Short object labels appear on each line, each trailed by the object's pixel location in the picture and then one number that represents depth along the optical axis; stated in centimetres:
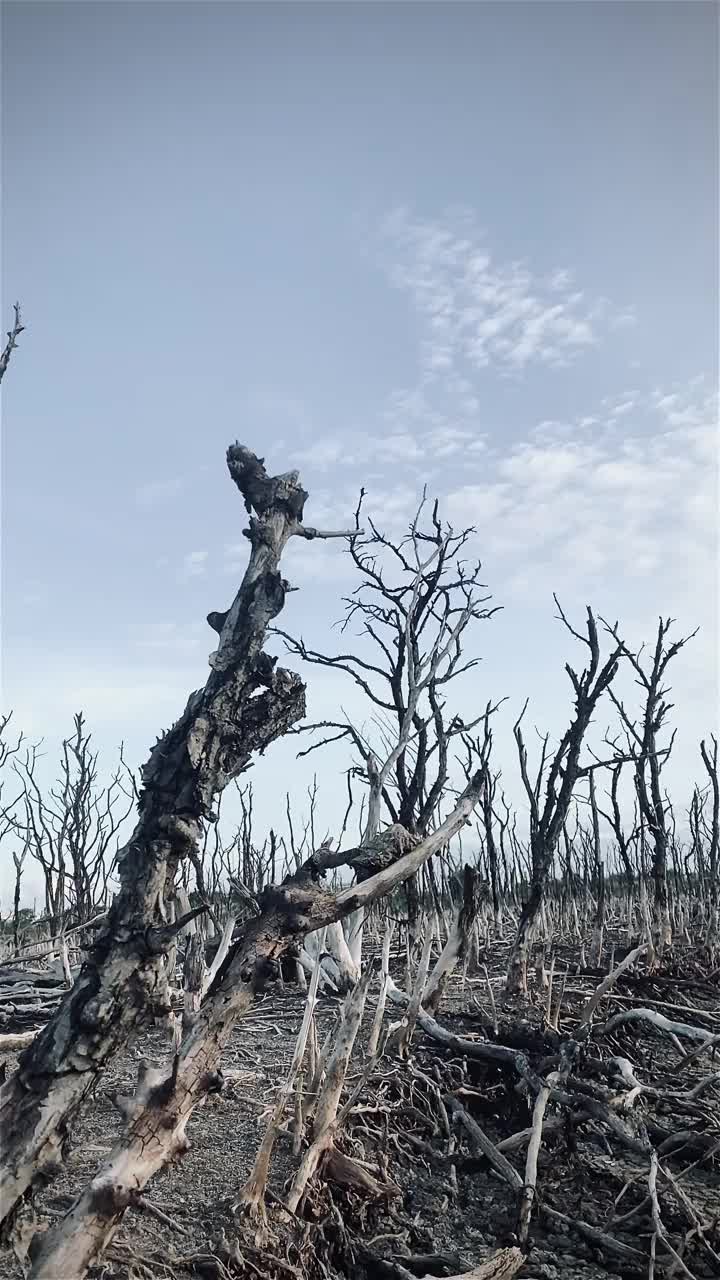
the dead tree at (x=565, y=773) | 824
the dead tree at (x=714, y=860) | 1066
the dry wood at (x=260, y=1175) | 359
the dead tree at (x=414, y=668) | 950
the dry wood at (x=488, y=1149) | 422
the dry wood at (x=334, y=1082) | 394
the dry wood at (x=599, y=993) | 477
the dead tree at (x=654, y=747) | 1098
